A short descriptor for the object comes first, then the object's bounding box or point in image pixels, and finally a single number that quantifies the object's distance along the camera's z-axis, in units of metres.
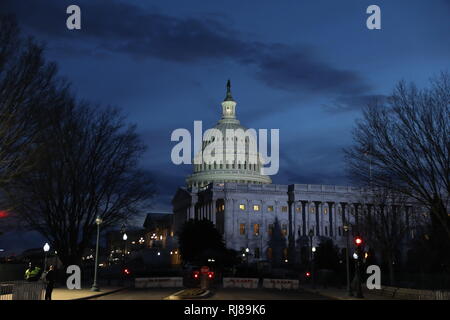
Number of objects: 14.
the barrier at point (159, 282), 49.16
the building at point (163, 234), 116.09
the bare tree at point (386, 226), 50.19
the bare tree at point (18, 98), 25.61
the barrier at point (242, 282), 51.53
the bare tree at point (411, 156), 28.09
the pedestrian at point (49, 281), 27.20
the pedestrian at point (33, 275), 35.88
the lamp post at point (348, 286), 39.97
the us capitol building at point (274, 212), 127.88
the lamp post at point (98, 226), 39.31
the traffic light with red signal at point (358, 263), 37.18
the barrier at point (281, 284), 51.31
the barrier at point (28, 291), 27.16
